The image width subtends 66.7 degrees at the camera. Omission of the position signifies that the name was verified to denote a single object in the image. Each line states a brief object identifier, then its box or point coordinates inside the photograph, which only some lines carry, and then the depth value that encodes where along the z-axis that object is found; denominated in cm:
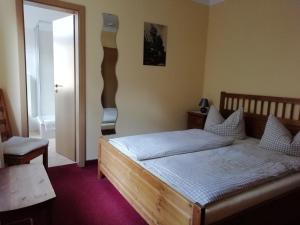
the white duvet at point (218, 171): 148
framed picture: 339
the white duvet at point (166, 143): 212
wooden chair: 219
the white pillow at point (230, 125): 294
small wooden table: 136
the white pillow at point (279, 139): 230
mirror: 307
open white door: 309
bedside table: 359
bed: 139
